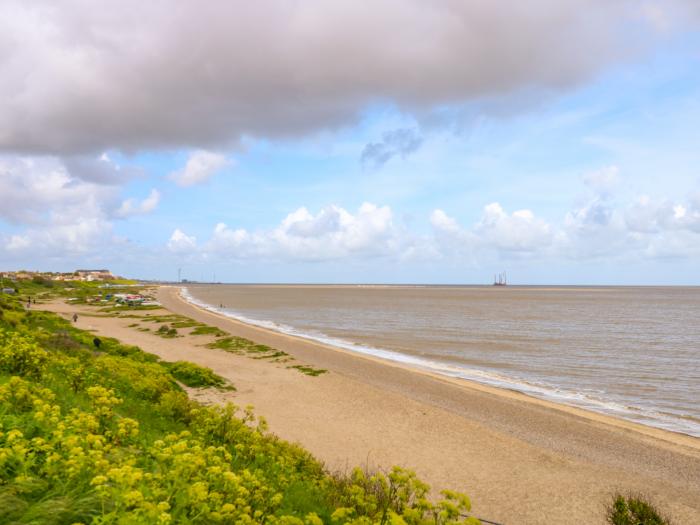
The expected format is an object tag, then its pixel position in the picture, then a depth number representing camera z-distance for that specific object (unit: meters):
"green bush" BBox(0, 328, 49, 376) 10.23
